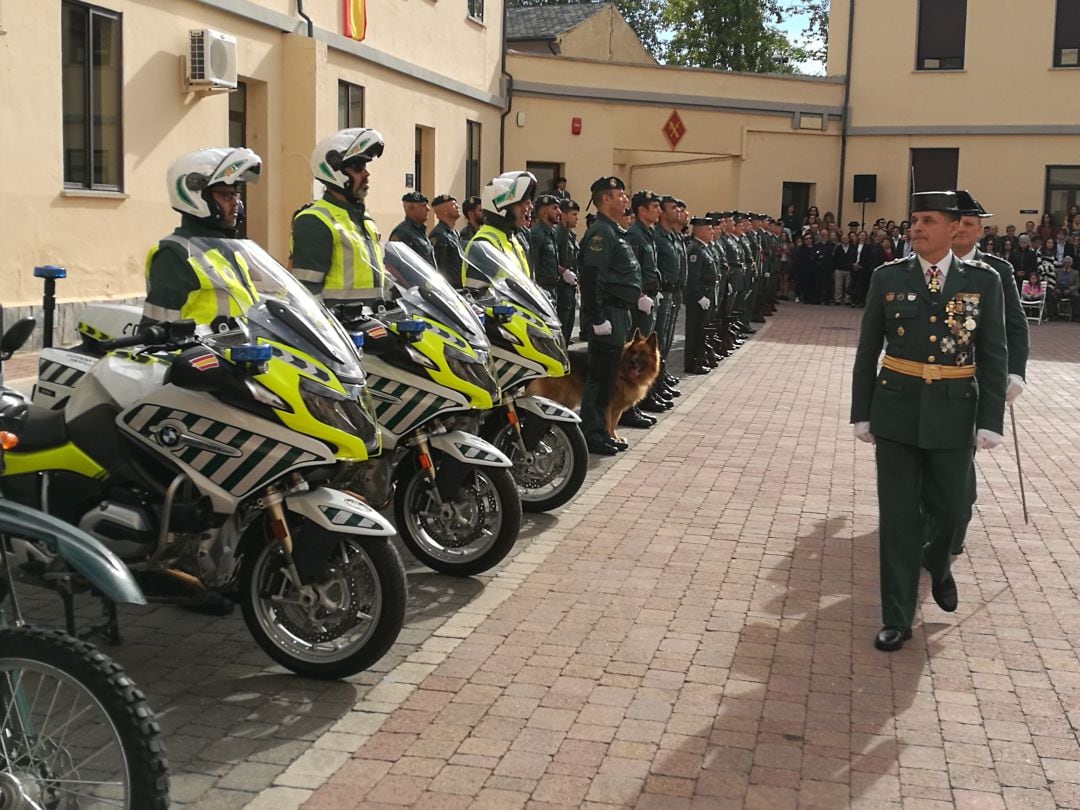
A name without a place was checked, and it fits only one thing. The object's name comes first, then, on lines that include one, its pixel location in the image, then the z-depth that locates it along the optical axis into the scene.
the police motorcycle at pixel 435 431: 6.30
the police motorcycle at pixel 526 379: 7.71
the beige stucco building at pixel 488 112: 13.24
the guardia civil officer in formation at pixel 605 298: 10.59
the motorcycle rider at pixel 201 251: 5.52
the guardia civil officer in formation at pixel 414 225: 13.12
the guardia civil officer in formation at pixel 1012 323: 6.75
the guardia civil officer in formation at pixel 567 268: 14.57
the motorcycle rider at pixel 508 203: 8.84
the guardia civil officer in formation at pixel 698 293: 16.39
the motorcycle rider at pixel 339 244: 6.91
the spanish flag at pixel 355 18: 19.03
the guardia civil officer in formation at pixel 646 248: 12.06
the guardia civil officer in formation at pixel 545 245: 14.10
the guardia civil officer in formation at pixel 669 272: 13.84
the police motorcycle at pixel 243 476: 4.87
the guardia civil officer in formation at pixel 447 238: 14.74
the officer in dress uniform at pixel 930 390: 5.72
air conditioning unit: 14.83
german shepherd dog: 10.46
